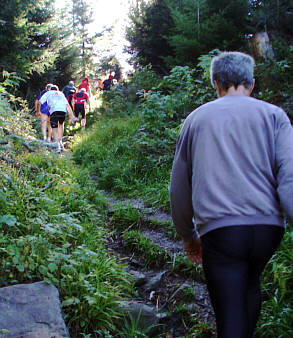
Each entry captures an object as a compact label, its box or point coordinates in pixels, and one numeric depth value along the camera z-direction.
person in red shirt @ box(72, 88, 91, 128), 13.18
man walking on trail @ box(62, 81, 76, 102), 14.45
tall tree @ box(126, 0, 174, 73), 14.20
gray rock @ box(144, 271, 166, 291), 3.56
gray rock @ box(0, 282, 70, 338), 2.28
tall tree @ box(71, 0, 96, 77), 30.50
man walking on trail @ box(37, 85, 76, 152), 9.55
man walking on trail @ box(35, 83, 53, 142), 10.16
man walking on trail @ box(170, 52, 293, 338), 1.74
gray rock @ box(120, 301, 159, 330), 2.95
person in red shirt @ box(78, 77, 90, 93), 15.24
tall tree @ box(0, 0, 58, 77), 12.99
